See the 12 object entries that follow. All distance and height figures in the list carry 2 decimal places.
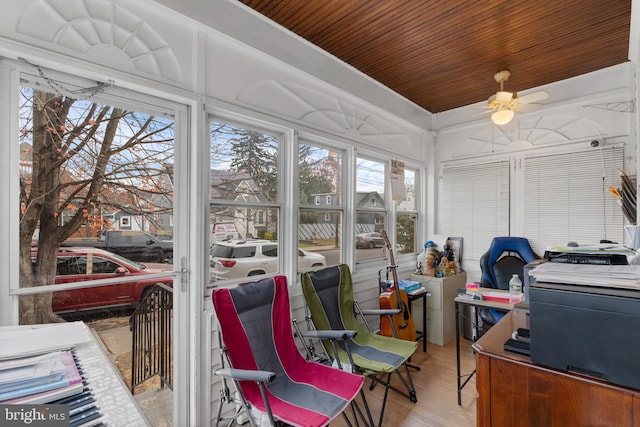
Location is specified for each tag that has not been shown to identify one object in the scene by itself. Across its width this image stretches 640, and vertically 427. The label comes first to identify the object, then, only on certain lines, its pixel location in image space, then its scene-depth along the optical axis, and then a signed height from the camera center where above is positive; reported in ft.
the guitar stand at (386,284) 10.01 -2.42
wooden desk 3.51 -2.19
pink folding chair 5.48 -3.05
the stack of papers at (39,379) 2.37 -1.38
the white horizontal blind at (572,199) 10.60 +0.70
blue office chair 11.61 -1.60
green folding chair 7.34 -3.05
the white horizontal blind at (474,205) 12.92 +0.58
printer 3.33 -1.28
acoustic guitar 10.16 -3.24
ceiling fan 10.20 +3.99
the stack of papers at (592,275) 3.54 -0.69
